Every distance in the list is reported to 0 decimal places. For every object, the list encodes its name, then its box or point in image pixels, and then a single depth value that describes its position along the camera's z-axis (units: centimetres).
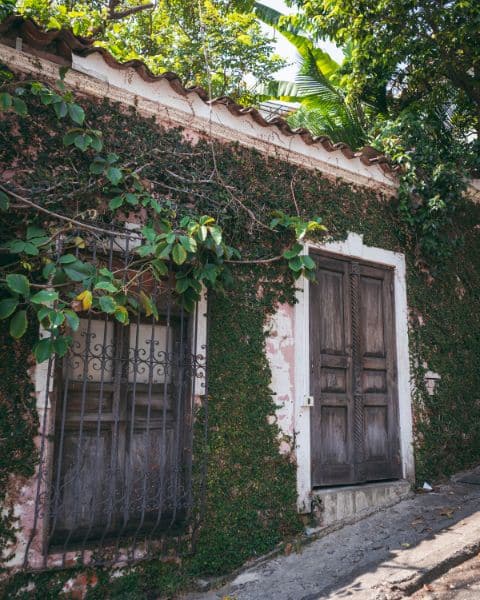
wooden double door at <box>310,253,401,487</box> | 479
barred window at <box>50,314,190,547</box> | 354
